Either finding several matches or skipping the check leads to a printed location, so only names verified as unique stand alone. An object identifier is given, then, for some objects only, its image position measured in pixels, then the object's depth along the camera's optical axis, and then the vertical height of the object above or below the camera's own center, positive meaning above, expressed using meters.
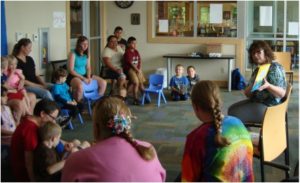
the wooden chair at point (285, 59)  8.33 -0.35
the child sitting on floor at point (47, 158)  3.28 -0.80
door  8.68 +0.28
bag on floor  9.21 -0.80
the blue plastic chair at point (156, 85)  7.75 -0.75
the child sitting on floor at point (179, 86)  8.10 -0.78
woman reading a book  4.11 -0.40
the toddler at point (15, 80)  5.12 -0.45
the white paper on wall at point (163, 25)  10.03 +0.29
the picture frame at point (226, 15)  9.70 +0.48
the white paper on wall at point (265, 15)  9.69 +0.47
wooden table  9.16 -0.36
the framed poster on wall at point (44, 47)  7.35 -0.11
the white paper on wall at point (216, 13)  9.69 +0.51
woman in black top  5.88 -0.35
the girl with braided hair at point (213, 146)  2.26 -0.50
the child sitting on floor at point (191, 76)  8.43 -0.64
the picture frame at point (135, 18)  9.99 +0.43
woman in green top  6.60 -0.39
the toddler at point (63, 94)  5.87 -0.66
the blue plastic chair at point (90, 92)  6.61 -0.73
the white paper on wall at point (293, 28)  9.59 +0.21
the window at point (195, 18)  9.70 +0.42
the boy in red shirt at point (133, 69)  7.76 -0.48
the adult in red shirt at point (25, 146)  3.31 -0.73
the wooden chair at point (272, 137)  3.40 -0.71
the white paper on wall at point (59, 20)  7.83 +0.33
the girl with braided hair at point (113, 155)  1.93 -0.47
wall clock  9.98 +0.72
